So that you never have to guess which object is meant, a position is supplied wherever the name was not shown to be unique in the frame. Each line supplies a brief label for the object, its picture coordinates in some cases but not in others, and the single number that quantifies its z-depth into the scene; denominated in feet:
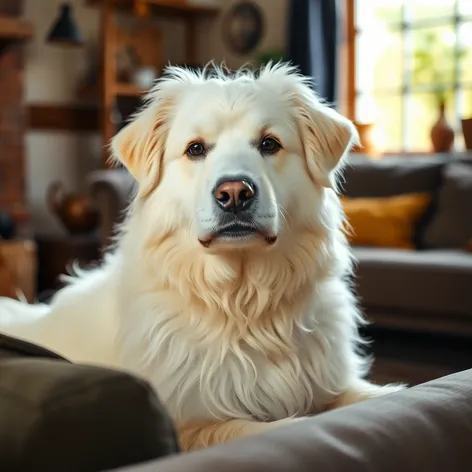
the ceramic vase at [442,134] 15.93
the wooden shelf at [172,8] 19.49
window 17.12
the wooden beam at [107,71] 19.02
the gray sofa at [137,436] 2.21
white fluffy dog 4.94
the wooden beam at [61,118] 19.79
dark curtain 17.85
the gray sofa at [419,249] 10.85
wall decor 20.40
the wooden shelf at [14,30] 17.31
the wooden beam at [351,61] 18.72
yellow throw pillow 13.01
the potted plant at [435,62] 17.26
